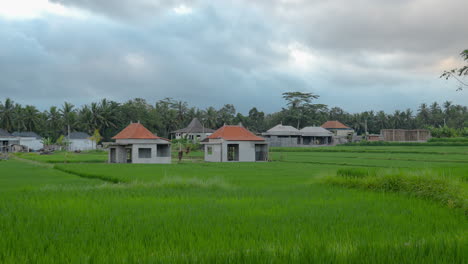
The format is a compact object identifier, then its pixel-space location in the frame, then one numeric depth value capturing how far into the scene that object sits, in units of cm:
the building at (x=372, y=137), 8265
